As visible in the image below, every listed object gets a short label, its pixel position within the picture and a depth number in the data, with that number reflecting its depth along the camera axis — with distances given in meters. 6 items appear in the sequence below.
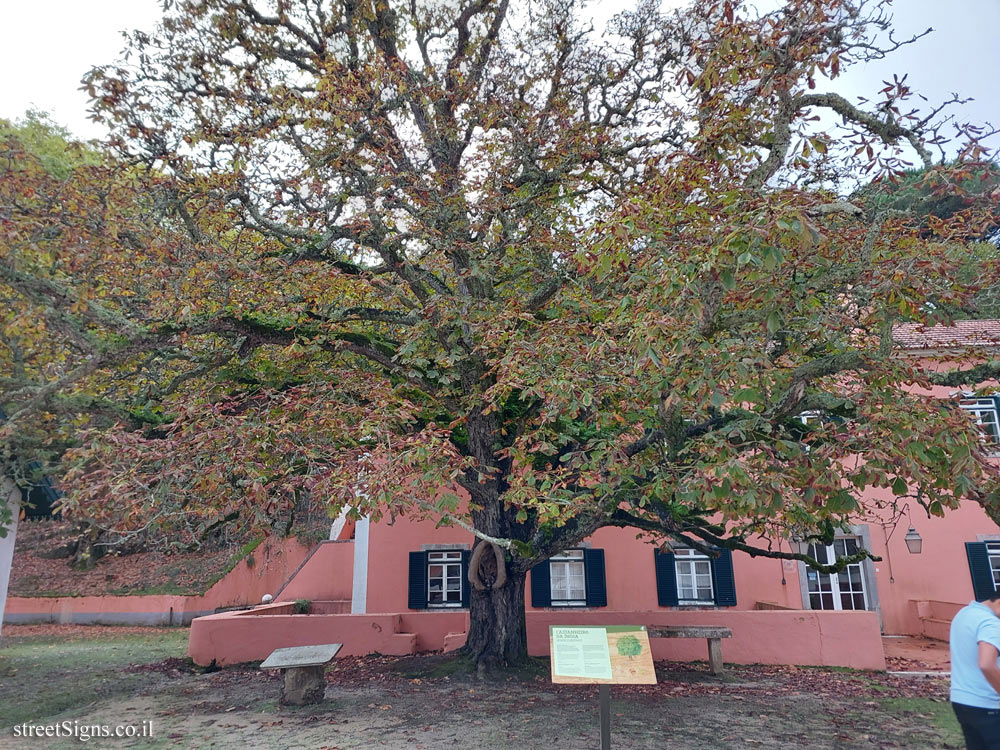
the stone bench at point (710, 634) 9.56
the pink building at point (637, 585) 11.86
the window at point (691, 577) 12.87
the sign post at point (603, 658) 5.09
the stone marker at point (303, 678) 8.19
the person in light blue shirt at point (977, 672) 3.70
